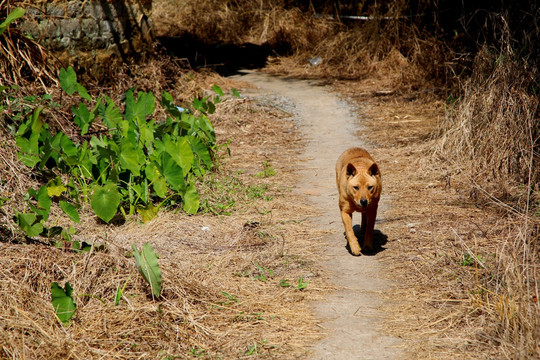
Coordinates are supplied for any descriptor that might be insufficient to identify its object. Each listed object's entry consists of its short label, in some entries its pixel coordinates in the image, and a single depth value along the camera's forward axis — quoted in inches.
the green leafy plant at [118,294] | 321.7
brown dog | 412.8
